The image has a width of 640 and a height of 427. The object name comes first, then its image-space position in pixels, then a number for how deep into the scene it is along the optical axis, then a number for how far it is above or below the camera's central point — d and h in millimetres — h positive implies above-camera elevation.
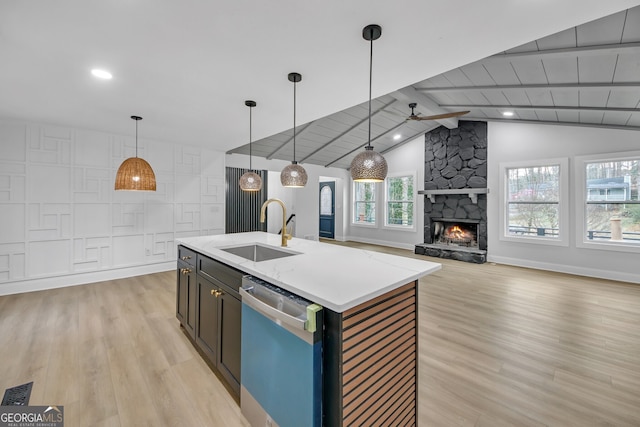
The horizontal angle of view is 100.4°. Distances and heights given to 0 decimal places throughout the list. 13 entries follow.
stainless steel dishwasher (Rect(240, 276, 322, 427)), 1147 -706
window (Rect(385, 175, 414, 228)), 7516 +360
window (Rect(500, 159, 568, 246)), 5055 +248
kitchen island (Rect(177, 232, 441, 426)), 1142 -527
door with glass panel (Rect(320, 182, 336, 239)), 9508 +138
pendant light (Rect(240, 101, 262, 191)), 3070 +363
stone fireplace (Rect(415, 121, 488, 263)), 6084 +493
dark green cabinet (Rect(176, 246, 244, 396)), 1771 -761
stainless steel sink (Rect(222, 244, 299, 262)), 2529 -390
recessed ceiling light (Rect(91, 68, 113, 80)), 2334 +1232
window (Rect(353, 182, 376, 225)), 8406 +322
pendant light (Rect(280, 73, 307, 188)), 2430 +349
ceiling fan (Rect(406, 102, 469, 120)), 4164 +1609
